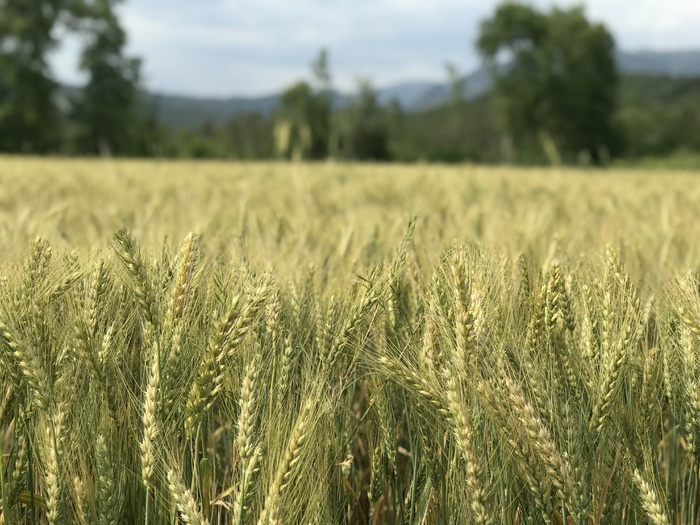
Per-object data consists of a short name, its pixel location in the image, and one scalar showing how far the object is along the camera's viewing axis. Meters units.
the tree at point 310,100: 49.59
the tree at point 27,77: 32.16
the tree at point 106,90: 36.78
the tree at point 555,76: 39.84
